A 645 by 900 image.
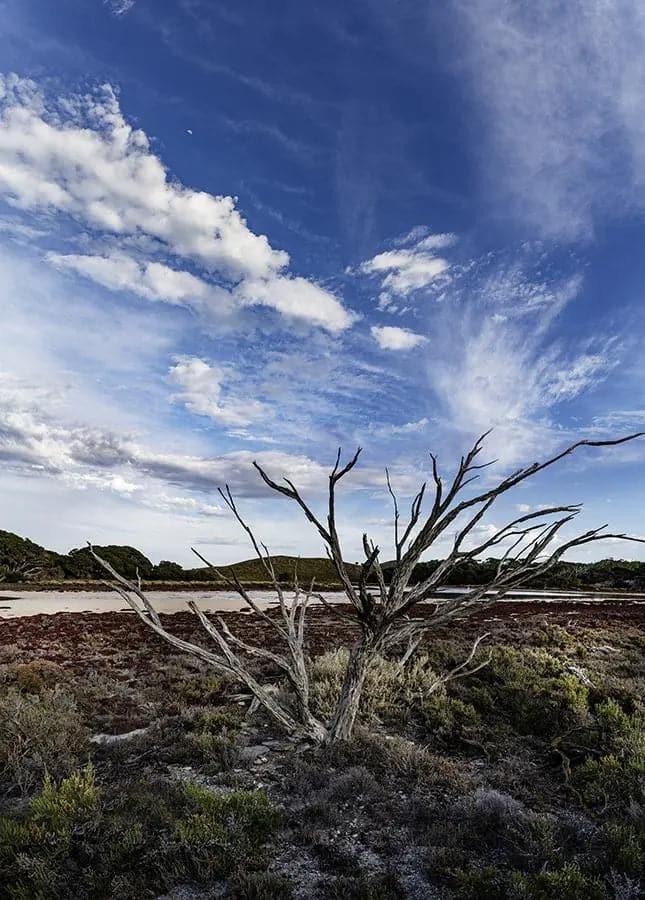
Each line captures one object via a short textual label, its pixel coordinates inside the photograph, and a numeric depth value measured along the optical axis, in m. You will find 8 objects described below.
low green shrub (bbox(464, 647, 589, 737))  8.28
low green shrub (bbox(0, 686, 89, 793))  6.53
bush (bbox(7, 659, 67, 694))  11.01
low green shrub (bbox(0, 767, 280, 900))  4.30
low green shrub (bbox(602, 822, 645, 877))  4.51
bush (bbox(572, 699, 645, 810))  5.87
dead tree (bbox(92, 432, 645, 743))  6.70
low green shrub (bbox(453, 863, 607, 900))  4.07
